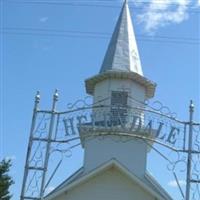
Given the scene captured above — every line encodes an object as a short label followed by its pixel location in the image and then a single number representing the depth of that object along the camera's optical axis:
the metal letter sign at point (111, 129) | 16.83
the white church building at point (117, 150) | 22.86
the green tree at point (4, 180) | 32.44
